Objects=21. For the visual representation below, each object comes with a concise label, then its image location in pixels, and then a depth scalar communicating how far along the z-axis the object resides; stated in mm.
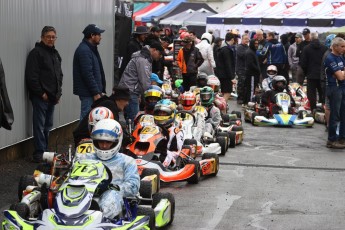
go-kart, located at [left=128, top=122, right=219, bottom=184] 11453
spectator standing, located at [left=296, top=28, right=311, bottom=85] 23297
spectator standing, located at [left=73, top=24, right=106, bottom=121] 12992
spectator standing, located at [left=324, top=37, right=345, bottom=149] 15781
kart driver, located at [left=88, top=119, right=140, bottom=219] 8336
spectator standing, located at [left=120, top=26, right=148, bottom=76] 18031
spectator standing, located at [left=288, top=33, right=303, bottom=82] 27531
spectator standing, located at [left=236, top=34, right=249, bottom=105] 25156
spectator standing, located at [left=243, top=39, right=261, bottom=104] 23820
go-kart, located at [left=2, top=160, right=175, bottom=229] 7340
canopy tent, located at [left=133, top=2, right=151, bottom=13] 53225
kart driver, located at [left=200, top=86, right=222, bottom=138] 16281
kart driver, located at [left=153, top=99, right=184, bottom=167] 12930
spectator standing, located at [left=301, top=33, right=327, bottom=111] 21203
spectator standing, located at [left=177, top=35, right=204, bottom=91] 20484
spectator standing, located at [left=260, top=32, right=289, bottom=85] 24875
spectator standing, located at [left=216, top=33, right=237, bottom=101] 22312
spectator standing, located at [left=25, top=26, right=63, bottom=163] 12648
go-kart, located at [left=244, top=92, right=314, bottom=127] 20062
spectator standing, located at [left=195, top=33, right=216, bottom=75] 21856
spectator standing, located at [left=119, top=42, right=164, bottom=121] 14961
